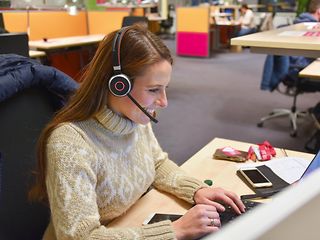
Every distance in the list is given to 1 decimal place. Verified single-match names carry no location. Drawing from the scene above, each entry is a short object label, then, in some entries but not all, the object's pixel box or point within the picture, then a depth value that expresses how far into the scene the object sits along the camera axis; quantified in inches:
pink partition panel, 289.1
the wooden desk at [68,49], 163.2
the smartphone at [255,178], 44.7
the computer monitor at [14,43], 90.0
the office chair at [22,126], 36.5
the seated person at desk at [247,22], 338.6
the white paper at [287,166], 46.4
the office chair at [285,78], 126.2
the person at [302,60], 124.2
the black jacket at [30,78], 34.6
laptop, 36.1
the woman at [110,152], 32.0
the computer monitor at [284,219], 8.1
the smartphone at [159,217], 37.7
